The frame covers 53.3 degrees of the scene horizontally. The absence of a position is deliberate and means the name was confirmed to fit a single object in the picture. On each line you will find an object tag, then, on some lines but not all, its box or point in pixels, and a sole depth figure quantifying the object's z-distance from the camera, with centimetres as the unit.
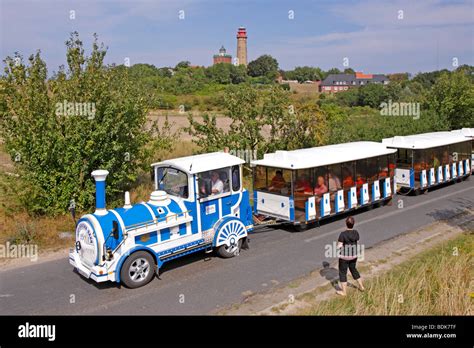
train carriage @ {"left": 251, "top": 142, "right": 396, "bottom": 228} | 1343
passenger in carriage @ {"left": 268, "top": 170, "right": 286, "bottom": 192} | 1360
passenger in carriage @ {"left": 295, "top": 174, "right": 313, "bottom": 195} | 1343
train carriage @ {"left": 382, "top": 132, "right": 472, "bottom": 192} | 1827
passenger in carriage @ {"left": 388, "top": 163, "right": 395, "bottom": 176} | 1650
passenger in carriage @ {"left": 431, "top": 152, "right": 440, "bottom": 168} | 1891
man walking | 880
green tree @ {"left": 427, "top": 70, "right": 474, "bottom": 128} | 2975
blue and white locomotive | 910
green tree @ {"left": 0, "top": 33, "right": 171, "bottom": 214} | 1298
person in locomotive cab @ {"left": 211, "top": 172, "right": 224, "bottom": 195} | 1071
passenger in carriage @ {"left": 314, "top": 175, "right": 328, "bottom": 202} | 1373
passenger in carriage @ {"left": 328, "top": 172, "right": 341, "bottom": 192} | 1417
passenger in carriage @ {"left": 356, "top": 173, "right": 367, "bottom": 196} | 1512
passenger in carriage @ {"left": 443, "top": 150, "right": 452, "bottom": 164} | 1967
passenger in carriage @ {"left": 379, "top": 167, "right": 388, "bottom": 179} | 1610
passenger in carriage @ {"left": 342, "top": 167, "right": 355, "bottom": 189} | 1461
